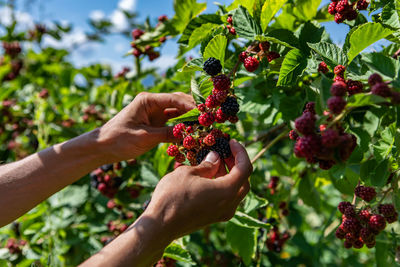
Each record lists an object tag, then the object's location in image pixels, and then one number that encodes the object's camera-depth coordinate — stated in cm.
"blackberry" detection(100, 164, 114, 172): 69
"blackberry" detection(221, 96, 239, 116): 46
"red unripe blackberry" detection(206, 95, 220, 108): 46
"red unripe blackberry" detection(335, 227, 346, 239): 48
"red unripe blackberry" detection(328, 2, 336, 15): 49
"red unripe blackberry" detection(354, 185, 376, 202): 46
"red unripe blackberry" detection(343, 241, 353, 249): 48
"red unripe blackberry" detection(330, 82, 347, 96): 38
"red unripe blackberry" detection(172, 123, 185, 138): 49
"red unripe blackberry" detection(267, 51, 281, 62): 50
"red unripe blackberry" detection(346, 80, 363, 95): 43
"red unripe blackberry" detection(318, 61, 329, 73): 48
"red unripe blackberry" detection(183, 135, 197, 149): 47
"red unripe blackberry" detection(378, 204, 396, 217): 46
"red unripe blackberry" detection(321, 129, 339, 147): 37
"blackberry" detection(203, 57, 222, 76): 47
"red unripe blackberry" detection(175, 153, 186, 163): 50
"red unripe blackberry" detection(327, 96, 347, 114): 38
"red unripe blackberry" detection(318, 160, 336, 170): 41
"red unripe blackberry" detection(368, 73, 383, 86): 39
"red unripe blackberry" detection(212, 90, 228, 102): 46
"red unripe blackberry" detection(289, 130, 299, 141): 45
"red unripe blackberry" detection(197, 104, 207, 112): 47
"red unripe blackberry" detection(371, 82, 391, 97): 38
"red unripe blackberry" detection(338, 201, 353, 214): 48
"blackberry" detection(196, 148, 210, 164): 49
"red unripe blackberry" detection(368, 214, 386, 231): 45
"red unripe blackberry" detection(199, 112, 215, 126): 46
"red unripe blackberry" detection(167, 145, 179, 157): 50
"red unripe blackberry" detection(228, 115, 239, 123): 48
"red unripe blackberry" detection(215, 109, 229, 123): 46
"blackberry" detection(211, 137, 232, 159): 48
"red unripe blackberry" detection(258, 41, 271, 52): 50
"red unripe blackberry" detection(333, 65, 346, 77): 44
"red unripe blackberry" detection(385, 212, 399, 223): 46
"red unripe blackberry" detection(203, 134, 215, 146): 47
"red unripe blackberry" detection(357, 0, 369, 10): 48
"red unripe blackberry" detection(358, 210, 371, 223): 46
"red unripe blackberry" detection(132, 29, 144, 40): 69
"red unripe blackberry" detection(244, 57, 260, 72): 49
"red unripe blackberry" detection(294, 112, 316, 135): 39
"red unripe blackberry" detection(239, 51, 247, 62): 50
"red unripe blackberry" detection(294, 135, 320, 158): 38
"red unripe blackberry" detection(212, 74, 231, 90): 46
